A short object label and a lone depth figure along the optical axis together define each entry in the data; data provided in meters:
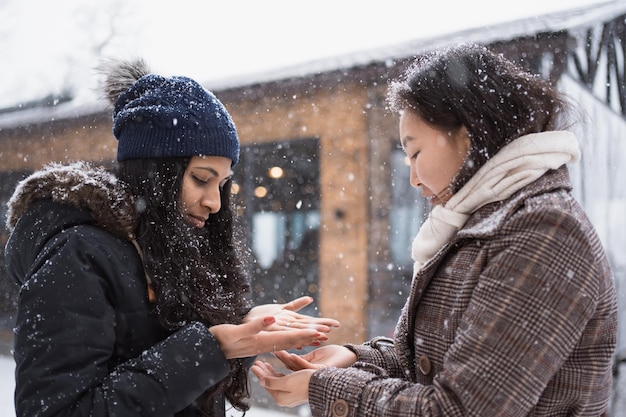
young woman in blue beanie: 1.24
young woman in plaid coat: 1.06
